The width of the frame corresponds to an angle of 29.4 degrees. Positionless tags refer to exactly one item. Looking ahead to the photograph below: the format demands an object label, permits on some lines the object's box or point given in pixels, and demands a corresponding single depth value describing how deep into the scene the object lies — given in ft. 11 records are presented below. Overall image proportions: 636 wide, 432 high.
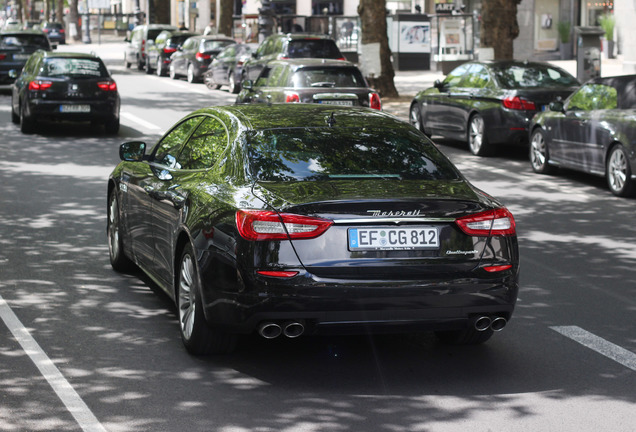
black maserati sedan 20.26
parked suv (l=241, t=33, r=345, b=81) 100.37
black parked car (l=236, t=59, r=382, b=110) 63.62
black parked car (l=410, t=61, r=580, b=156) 60.08
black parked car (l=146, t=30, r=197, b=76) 135.85
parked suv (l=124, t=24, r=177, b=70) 149.59
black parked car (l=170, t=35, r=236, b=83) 124.57
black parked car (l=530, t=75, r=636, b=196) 46.93
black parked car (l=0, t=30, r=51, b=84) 107.96
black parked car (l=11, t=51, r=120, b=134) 70.38
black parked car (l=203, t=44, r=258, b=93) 110.83
